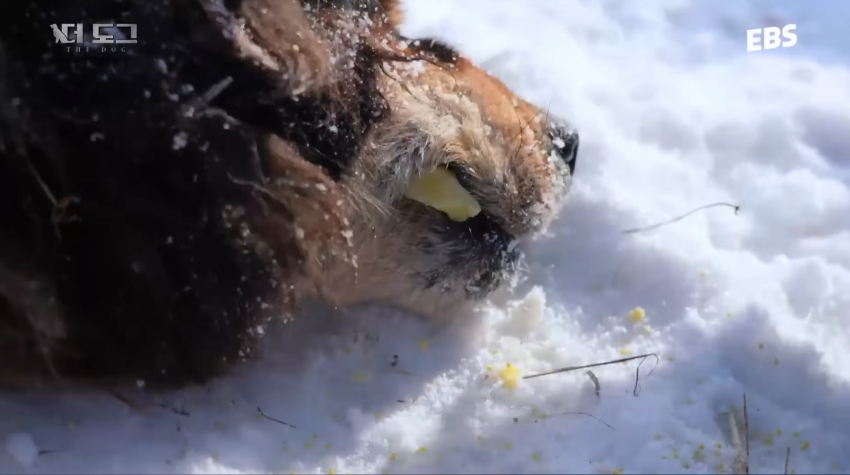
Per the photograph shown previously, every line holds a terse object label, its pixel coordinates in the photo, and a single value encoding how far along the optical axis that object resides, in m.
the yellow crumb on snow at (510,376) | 0.89
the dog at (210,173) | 0.77
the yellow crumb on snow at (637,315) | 0.94
